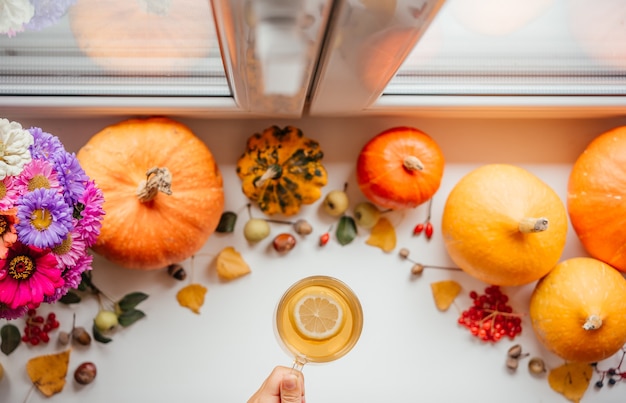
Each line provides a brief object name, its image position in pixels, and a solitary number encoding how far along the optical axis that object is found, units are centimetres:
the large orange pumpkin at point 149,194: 114
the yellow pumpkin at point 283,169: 129
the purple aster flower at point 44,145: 90
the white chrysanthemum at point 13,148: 86
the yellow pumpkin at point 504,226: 117
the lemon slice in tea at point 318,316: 110
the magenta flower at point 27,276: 87
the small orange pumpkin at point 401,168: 123
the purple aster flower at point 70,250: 91
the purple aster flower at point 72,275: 95
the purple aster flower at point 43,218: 84
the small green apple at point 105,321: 127
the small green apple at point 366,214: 133
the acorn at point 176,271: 131
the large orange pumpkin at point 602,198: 120
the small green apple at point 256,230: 130
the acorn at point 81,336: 128
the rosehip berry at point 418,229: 135
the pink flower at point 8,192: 85
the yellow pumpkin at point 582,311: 119
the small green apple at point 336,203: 131
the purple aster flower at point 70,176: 90
